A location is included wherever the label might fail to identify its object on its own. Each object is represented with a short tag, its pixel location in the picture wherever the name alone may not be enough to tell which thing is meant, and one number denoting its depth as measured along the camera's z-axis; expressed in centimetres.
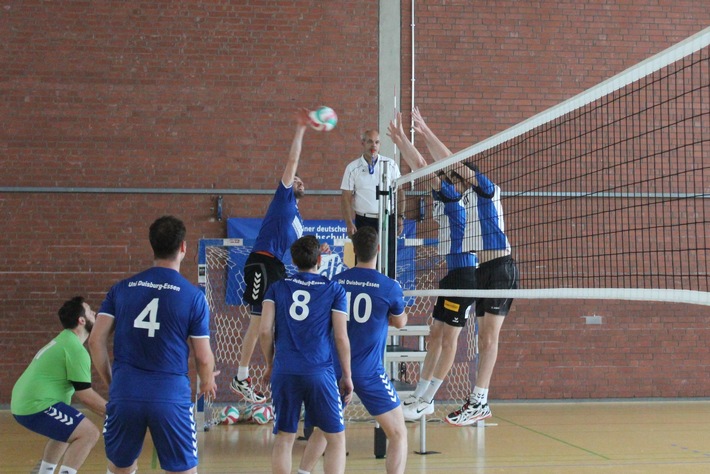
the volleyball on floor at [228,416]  1062
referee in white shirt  884
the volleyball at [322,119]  718
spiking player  778
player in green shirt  635
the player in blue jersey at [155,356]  446
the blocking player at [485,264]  695
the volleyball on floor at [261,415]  1066
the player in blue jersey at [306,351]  564
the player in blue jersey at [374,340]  618
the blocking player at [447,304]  745
